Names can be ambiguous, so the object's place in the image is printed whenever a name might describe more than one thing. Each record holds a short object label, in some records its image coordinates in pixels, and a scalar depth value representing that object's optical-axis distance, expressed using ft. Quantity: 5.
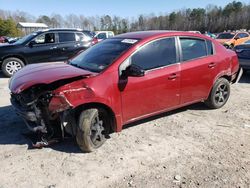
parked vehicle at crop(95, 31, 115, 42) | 52.01
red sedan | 8.38
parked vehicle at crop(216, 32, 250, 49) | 40.91
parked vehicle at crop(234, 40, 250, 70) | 19.24
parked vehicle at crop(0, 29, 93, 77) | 21.43
